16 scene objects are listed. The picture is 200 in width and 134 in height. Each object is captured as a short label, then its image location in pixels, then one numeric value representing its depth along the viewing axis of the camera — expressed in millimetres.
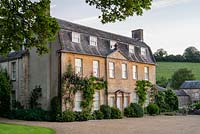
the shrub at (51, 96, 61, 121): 29778
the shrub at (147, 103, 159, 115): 41344
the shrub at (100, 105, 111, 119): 33625
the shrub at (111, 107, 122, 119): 34297
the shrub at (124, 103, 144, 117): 37312
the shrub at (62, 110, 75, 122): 29625
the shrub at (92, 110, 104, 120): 32459
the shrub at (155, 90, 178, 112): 44328
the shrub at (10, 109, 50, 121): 29734
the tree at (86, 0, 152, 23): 12375
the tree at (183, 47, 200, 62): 113688
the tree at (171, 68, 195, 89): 92938
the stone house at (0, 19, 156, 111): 31422
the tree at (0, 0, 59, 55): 14953
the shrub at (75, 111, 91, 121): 30553
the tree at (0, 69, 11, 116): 33094
